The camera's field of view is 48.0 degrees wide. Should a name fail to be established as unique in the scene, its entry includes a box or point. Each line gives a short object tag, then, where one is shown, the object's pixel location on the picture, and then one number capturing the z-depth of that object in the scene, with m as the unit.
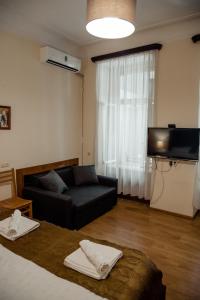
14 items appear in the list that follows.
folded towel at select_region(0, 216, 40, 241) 1.95
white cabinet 3.76
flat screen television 3.61
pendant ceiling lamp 1.74
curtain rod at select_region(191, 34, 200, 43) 3.49
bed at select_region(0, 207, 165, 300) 1.40
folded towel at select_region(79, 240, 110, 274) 1.50
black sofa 3.21
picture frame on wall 3.42
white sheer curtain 4.14
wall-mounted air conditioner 3.93
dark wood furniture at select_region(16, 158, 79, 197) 3.70
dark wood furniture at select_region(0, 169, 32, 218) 3.16
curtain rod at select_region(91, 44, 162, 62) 3.92
